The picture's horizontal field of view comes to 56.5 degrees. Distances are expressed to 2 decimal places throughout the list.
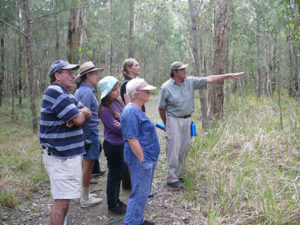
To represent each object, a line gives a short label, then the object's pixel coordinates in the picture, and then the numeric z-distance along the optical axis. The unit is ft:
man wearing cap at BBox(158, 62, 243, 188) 14.46
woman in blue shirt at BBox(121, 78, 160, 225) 9.64
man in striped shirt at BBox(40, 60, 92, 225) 9.18
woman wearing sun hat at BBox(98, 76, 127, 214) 11.80
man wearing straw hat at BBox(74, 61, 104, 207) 12.91
